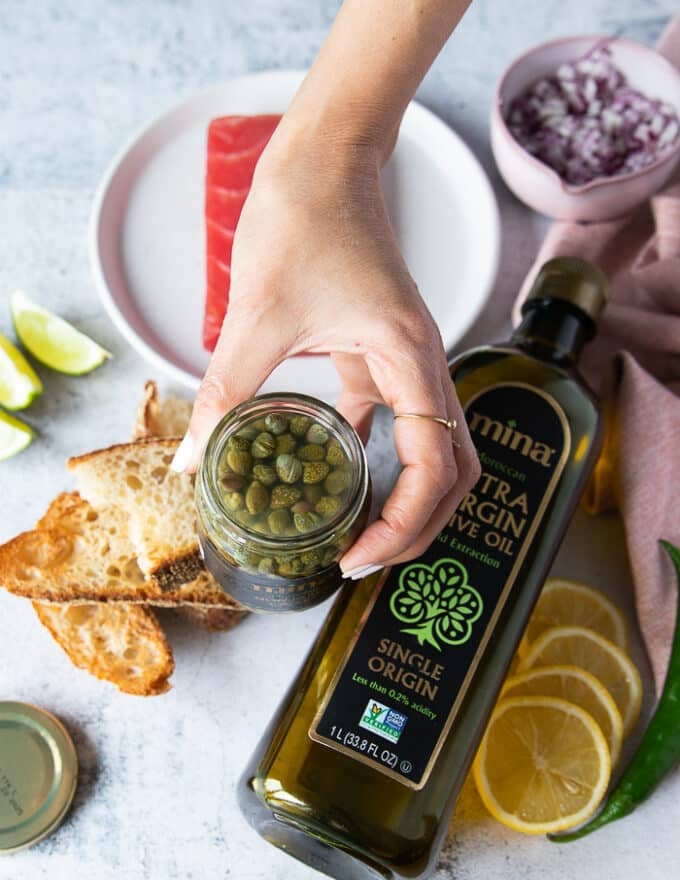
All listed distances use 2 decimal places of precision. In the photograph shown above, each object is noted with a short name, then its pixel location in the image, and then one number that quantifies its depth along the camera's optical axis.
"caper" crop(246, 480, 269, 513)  0.54
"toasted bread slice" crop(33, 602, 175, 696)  0.67
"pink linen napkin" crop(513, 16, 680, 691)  0.69
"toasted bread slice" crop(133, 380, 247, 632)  0.68
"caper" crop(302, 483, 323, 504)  0.54
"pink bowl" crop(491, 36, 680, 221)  0.72
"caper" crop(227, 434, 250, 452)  0.55
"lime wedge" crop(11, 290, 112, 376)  0.73
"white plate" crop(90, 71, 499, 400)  0.73
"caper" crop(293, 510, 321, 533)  0.54
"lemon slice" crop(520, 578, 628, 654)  0.69
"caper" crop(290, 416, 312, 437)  0.55
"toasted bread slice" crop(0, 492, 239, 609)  0.66
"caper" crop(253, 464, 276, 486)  0.54
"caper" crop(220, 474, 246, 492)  0.54
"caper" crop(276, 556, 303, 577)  0.55
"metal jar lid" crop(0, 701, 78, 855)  0.64
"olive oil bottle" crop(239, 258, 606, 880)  0.60
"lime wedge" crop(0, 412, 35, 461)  0.71
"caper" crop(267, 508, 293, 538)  0.53
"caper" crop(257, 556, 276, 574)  0.55
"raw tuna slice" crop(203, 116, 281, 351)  0.72
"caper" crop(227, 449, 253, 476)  0.54
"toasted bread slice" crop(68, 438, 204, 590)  0.65
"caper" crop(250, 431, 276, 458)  0.54
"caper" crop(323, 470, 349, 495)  0.55
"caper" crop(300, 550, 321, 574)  0.55
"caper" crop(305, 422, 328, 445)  0.55
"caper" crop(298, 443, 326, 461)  0.55
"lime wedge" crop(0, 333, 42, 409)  0.71
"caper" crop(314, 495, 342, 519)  0.54
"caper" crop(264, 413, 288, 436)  0.55
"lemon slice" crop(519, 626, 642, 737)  0.68
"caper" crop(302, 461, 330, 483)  0.54
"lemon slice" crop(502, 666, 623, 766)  0.67
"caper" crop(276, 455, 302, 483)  0.54
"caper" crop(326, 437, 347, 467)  0.55
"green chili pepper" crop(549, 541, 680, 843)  0.66
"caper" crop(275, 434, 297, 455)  0.55
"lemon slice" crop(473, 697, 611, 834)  0.65
